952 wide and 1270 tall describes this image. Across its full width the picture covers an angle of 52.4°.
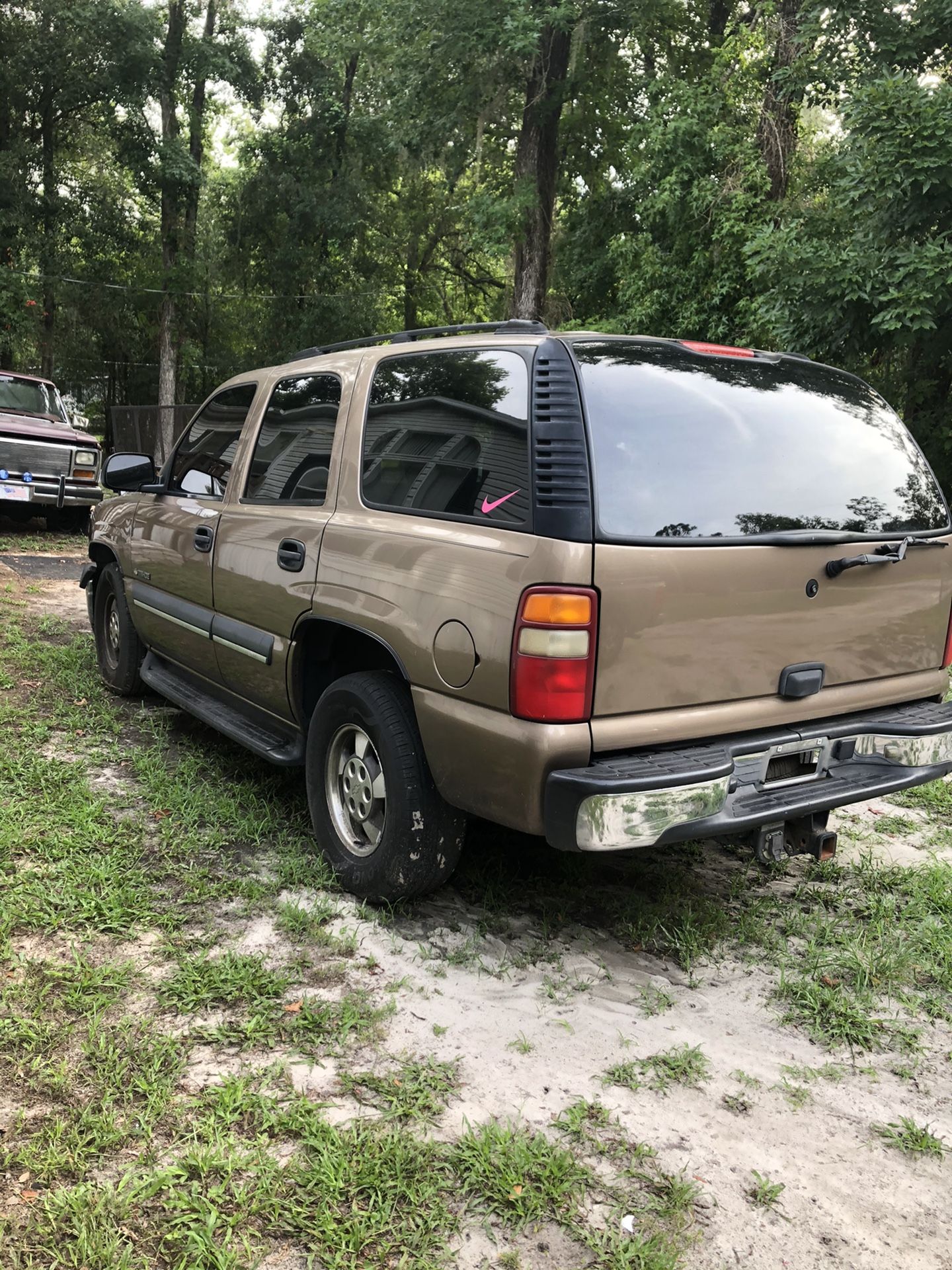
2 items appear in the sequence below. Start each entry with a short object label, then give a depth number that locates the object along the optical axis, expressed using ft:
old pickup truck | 39.91
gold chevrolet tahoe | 8.86
